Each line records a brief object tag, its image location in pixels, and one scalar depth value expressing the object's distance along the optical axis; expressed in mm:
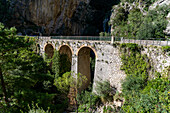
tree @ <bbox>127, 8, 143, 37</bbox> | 25898
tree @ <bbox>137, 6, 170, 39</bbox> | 19562
